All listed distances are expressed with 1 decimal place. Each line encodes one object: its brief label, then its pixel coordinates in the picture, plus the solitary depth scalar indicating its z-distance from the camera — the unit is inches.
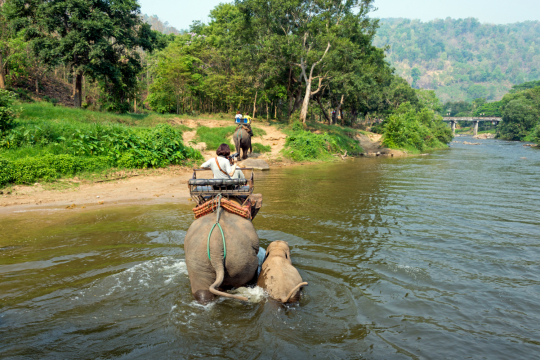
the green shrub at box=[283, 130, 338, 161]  938.1
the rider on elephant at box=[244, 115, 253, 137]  637.2
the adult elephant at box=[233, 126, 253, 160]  688.4
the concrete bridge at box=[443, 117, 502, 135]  3639.3
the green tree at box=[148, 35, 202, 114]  1234.0
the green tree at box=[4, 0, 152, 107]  793.6
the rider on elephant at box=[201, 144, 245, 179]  234.2
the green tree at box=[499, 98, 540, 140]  2824.8
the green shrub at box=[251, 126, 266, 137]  999.2
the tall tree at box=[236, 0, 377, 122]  1091.9
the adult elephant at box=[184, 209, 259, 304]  180.1
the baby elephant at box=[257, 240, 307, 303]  190.1
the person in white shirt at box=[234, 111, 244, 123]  598.2
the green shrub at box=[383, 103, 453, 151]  1400.1
